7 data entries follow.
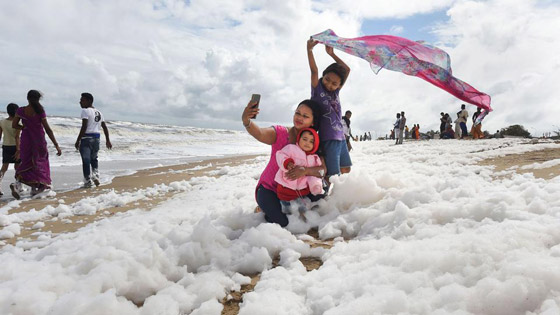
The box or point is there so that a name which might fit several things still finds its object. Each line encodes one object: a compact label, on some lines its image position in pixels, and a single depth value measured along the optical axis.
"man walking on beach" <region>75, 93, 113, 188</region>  7.11
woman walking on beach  6.39
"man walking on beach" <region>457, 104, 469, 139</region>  17.42
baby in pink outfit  3.36
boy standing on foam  3.96
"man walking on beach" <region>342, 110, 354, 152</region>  11.22
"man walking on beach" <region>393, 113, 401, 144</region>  17.43
